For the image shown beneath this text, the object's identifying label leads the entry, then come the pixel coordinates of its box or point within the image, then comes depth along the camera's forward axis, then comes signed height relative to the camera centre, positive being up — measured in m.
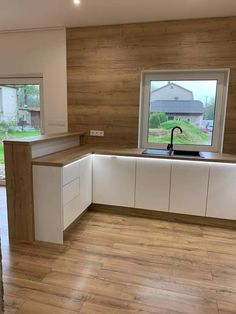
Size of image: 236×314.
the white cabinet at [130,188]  2.52 -0.88
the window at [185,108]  3.44 +0.15
